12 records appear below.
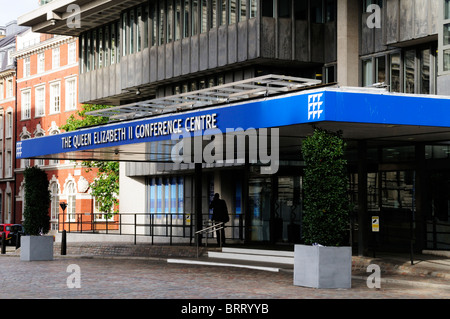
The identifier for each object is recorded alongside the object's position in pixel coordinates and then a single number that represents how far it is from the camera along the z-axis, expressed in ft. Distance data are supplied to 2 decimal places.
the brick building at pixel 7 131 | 226.99
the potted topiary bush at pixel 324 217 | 55.62
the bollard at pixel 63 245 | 100.89
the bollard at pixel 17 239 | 123.91
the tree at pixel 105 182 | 162.03
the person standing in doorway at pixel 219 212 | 98.32
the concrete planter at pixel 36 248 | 89.35
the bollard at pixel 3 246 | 110.52
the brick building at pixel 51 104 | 193.16
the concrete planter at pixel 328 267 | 55.42
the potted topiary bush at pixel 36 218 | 89.71
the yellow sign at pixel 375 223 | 69.82
